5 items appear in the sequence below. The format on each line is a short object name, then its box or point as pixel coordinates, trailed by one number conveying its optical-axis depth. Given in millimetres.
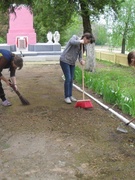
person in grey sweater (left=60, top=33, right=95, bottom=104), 3995
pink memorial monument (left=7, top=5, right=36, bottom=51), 13262
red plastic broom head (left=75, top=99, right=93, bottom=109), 4064
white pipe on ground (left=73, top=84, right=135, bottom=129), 3349
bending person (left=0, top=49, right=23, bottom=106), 3554
